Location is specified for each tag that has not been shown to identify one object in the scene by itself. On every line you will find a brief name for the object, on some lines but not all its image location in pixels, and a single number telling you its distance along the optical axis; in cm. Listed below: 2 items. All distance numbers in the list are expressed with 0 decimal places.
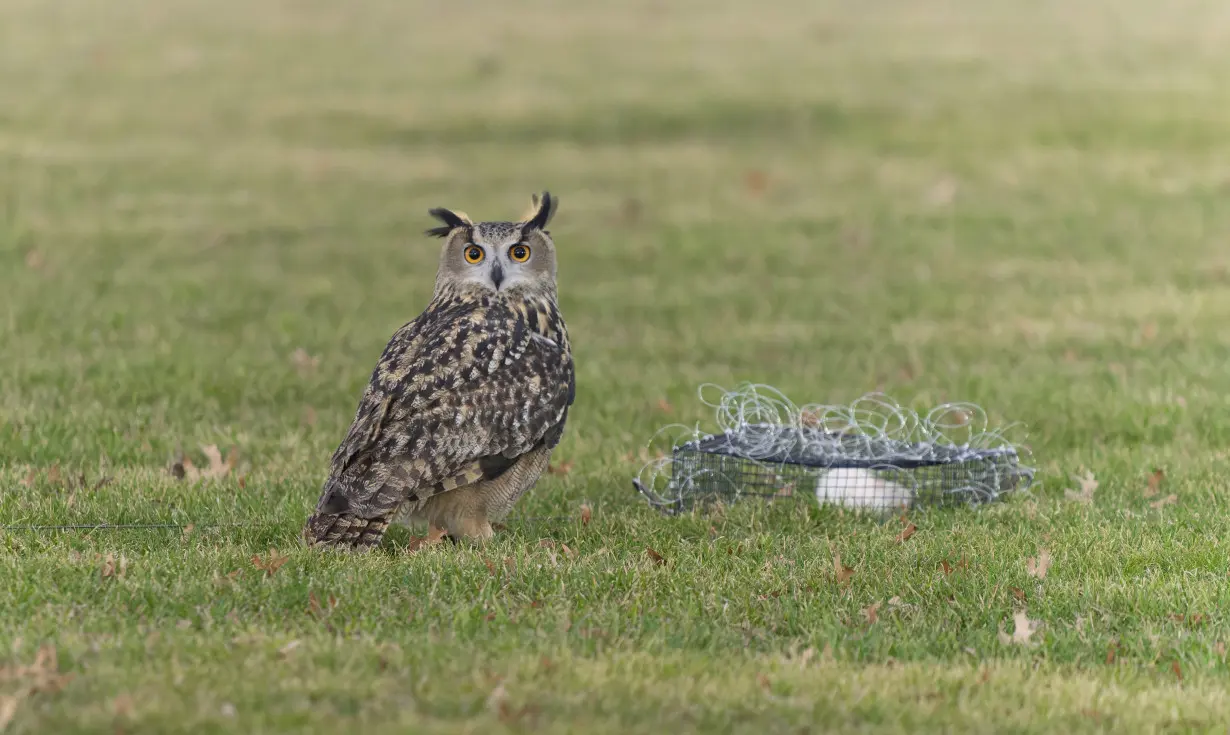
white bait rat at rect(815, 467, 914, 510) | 1827
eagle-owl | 1575
